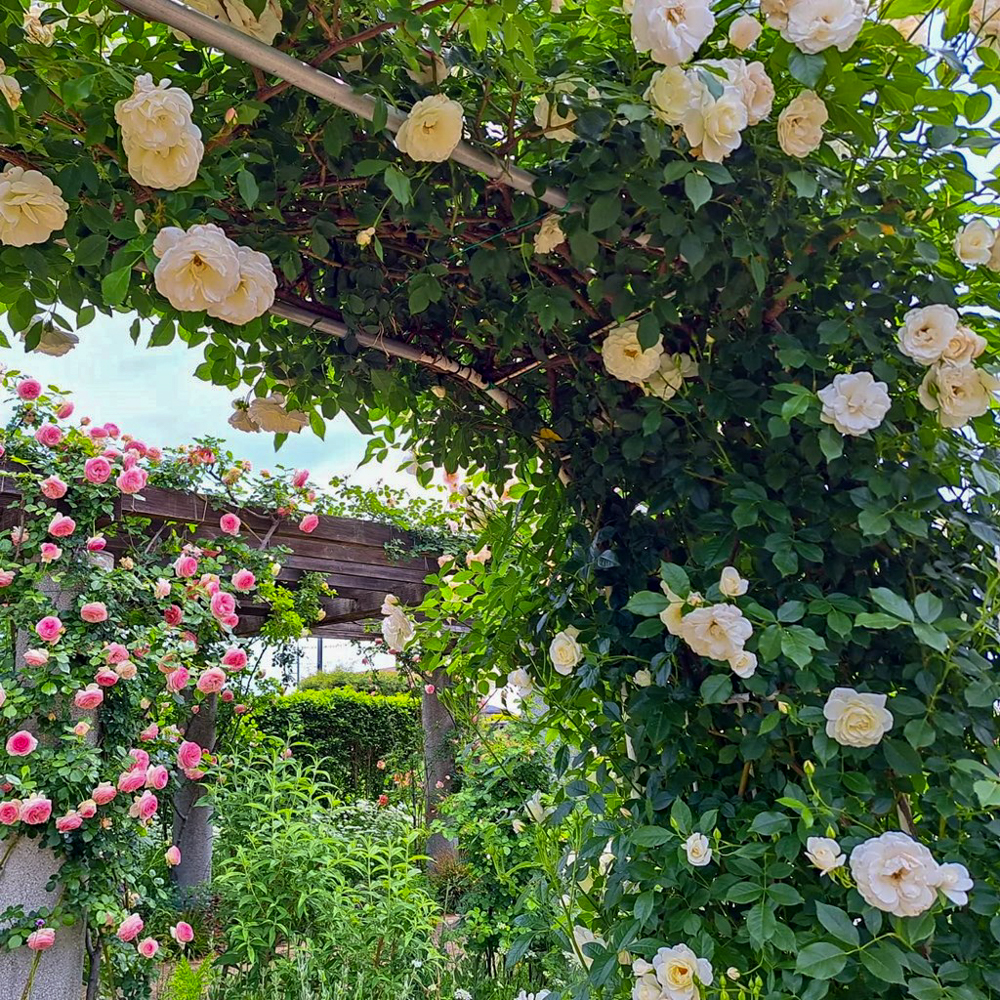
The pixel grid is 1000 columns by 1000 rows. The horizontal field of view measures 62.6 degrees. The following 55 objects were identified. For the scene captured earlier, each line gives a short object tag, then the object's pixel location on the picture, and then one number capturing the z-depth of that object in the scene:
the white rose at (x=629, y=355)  1.11
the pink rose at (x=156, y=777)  2.90
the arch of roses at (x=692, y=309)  0.84
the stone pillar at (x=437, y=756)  5.11
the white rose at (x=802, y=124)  0.93
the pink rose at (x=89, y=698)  2.74
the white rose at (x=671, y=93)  0.86
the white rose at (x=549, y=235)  1.06
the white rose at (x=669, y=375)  1.14
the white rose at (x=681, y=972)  0.94
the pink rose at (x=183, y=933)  2.90
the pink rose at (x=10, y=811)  2.58
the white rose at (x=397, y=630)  1.60
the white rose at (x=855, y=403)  0.96
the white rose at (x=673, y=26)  0.83
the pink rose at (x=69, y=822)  2.66
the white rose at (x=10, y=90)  0.76
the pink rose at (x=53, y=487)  2.91
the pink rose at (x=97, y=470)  2.98
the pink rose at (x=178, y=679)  3.09
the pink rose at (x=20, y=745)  2.66
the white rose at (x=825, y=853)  0.86
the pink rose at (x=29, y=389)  3.06
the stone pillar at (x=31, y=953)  2.60
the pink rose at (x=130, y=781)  2.80
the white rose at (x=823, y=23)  0.86
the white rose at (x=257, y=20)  0.77
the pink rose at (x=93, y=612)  2.89
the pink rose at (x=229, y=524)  3.89
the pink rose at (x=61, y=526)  2.88
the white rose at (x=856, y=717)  0.92
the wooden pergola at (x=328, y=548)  3.83
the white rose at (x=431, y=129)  0.85
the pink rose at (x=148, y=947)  2.83
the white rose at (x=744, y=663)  0.96
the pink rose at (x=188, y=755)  3.25
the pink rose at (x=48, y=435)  2.97
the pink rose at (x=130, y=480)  3.05
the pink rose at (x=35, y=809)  2.60
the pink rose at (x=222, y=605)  3.39
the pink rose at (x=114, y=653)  2.86
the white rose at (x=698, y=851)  0.95
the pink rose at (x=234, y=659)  3.57
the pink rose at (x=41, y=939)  2.54
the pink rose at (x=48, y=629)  2.78
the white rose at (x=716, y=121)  0.87
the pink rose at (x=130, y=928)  2.70
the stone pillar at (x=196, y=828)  4.52
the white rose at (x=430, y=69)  0.91
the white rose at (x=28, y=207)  0.79
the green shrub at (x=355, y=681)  8.63
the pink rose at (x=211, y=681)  3.38
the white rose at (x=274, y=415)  1.36
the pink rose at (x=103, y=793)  2.72
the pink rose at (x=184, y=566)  3.31
